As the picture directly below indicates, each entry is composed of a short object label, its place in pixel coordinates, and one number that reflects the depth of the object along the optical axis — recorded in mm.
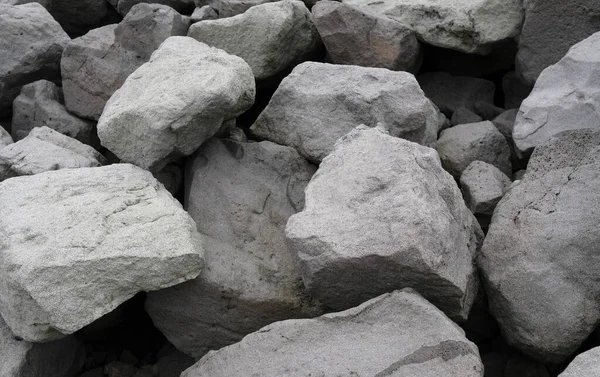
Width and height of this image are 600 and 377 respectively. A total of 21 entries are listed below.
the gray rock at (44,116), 3205
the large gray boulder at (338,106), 2670
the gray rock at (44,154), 2682
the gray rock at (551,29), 2994
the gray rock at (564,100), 2688
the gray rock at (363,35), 3135
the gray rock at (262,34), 3061
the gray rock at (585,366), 1749
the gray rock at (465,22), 3152
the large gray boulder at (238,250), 2354
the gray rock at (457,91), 3471
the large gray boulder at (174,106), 2461
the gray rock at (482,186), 2574
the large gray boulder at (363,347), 1894
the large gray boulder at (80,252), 2092
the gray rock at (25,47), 3361
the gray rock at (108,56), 3215
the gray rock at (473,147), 2842
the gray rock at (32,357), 2254
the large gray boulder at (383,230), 2021
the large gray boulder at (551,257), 2141
